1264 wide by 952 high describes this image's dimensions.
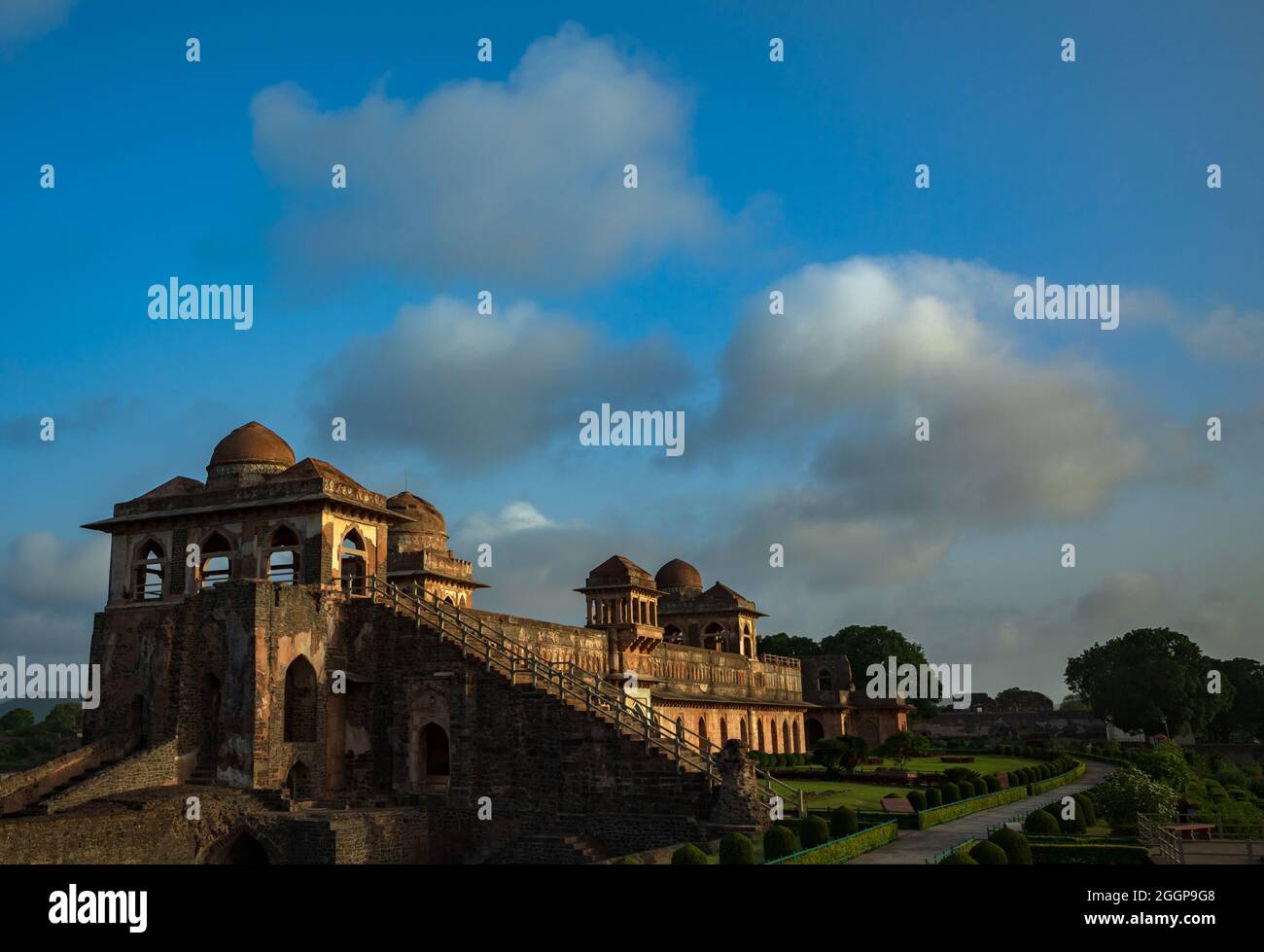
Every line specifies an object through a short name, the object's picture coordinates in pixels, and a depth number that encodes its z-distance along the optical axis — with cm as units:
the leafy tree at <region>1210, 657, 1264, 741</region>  10406
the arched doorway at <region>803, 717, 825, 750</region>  8594
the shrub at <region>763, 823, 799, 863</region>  2439
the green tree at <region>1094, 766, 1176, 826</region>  3031
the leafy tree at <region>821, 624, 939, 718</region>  10606
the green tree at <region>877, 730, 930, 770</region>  6138
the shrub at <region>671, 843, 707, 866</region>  2289
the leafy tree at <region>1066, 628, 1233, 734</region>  9544
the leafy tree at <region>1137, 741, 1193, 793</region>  3938
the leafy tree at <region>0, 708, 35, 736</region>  10928
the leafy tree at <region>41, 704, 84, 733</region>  10208
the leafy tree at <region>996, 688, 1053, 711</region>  14388
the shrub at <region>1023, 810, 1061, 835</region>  2777
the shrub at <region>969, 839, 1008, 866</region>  2150
